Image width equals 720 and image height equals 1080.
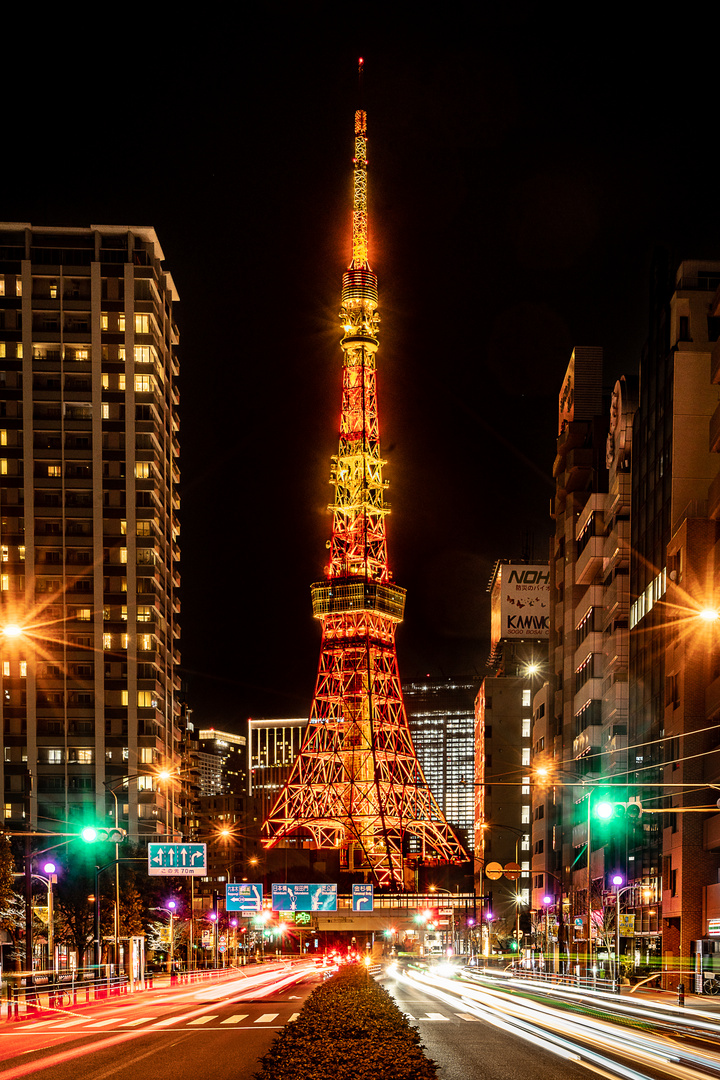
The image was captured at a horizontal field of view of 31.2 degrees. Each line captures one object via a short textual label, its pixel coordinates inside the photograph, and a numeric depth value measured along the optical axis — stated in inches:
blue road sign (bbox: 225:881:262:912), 3397.1
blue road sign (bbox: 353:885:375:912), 3971.5
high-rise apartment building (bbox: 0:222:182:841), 5452.8
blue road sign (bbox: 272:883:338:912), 3449.8
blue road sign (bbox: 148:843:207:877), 2559.1
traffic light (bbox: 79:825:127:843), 2036.2
